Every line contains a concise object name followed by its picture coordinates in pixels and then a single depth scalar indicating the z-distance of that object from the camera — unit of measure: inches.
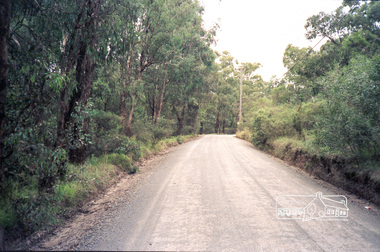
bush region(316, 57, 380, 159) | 275.1
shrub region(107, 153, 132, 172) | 388.5
